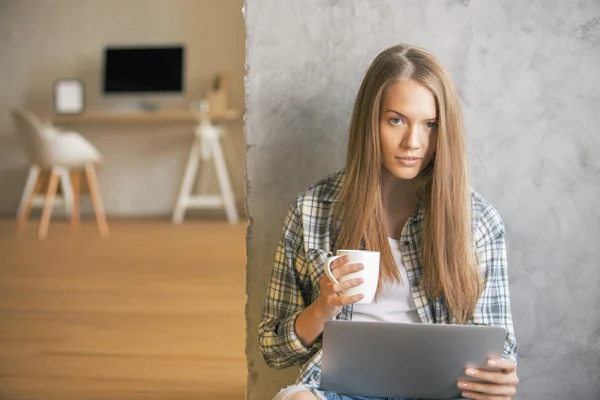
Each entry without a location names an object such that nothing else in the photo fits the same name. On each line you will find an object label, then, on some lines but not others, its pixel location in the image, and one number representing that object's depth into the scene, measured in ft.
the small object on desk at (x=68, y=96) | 21.03
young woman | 4.04
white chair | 17.12
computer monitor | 20.95
